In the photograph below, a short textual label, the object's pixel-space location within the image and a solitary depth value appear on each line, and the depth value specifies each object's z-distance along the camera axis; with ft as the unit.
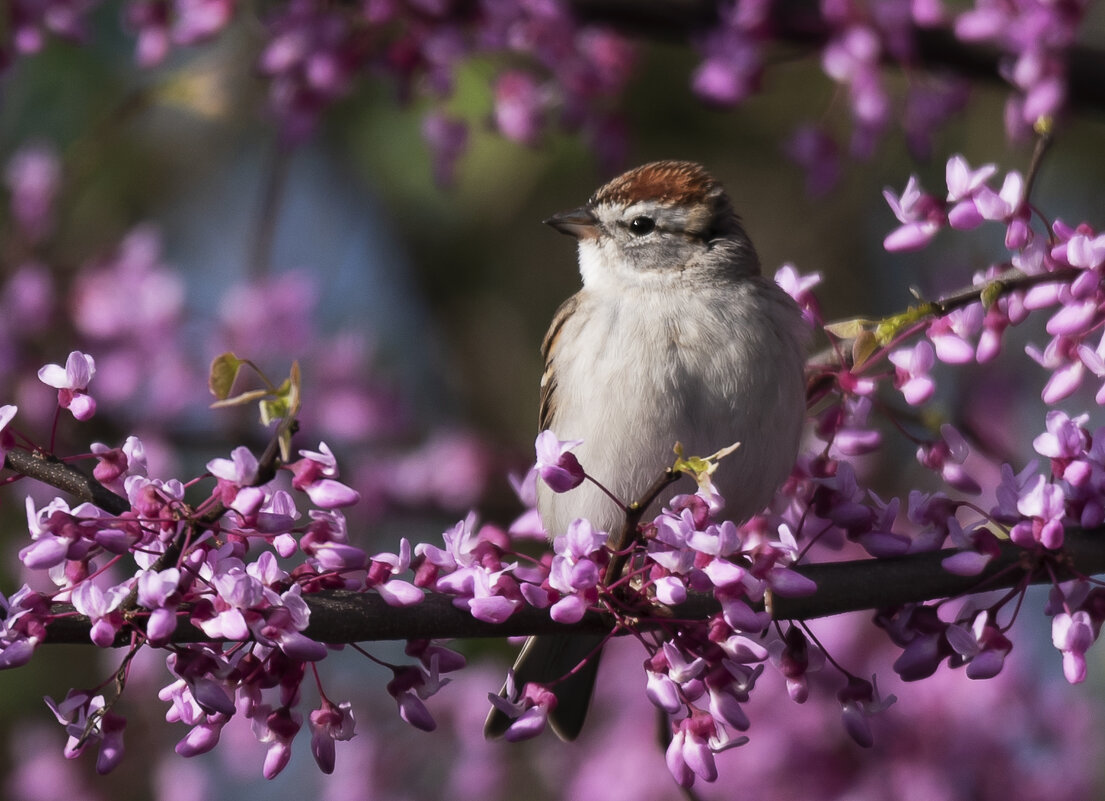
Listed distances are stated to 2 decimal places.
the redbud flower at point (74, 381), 13.60
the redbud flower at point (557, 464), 14.19
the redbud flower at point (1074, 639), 14.39
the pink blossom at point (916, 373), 16.75
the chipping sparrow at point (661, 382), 20.79
